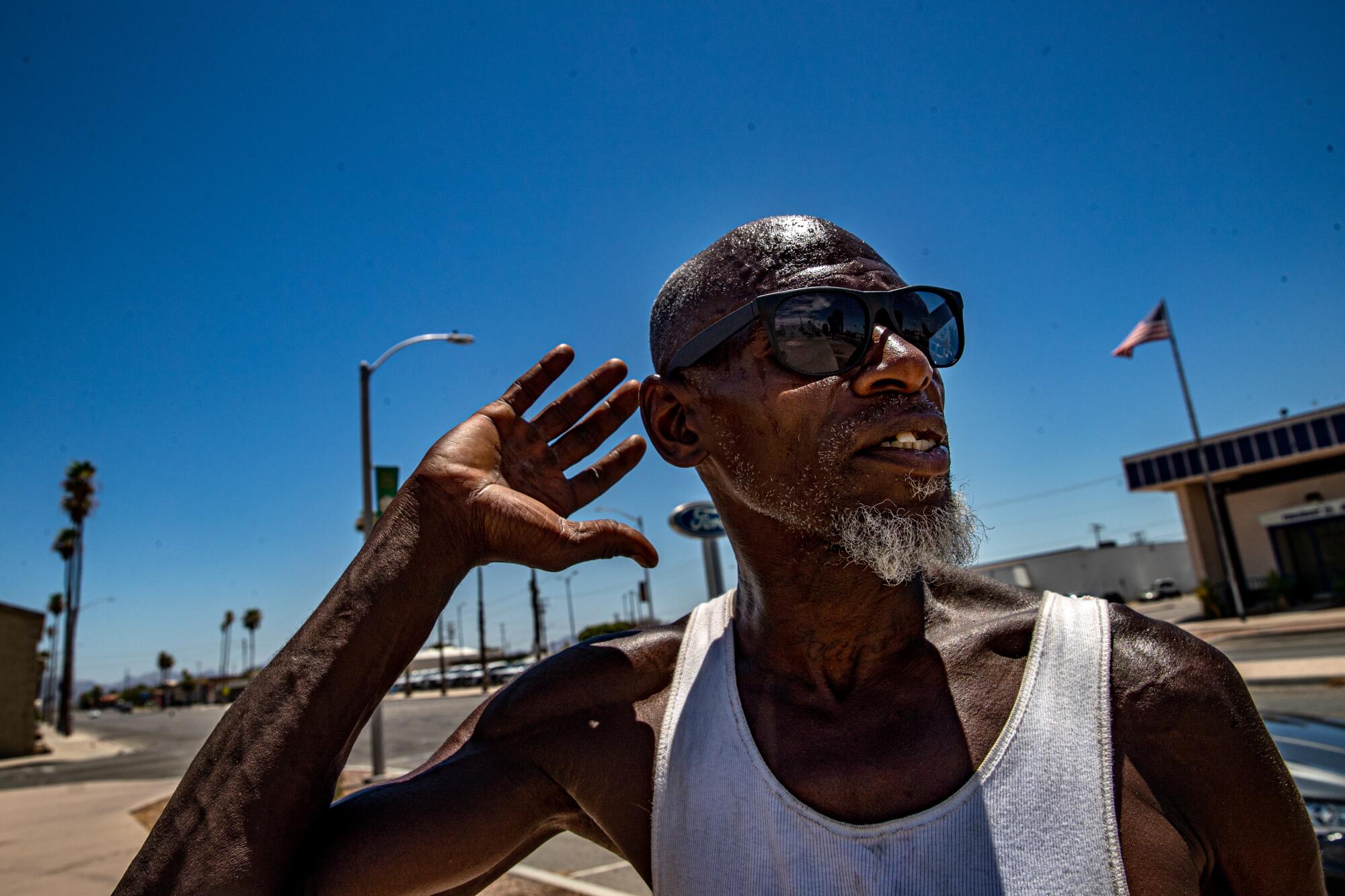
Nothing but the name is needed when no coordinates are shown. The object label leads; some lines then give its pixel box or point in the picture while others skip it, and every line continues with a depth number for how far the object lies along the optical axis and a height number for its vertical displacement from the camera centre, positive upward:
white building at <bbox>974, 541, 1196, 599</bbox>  56.19 +2.48
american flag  24.83 +7.71
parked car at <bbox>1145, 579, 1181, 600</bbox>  53.62 +0.49
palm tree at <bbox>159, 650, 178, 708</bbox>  116.23 +5.02
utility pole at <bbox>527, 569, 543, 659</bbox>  36.78 +2.41
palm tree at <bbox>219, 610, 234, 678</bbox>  97.06 +7.77
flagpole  28.17 +2.90
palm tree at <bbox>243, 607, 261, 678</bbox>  92.56 +7.56
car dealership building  31.70 +3.72
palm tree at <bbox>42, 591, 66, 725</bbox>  66.38 +5.80
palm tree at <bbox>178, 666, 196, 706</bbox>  107.12 +1.38
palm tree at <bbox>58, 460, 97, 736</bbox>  40.06 +9.58
